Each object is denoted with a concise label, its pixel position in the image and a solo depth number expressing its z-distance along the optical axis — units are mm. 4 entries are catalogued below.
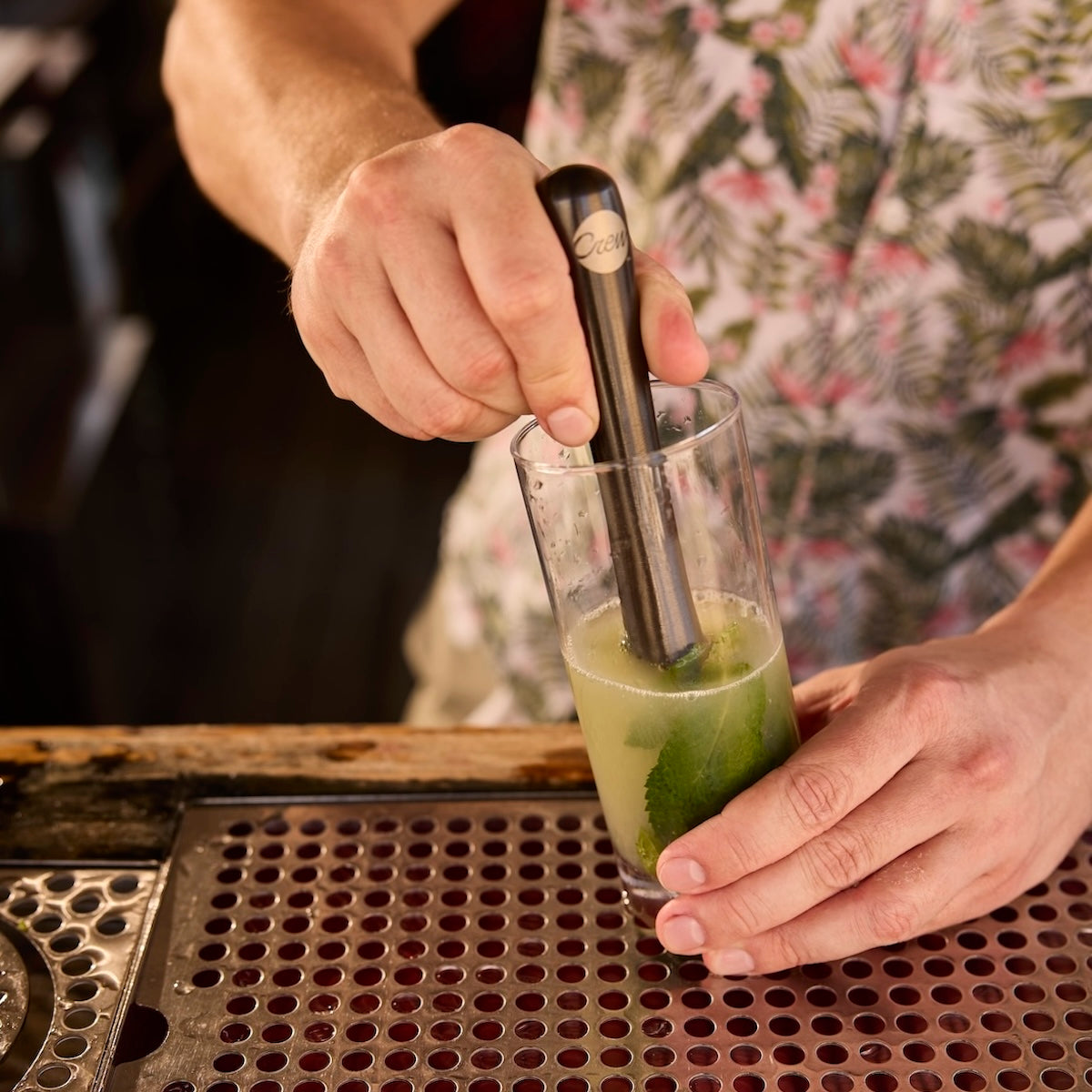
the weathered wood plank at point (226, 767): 1217
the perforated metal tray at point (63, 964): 966
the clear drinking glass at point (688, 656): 996
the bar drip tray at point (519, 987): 957
